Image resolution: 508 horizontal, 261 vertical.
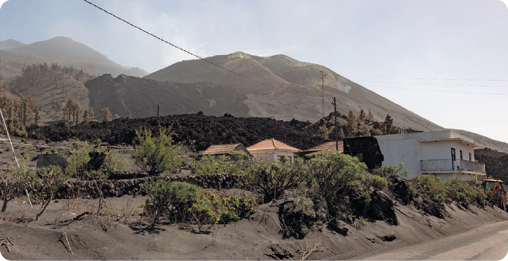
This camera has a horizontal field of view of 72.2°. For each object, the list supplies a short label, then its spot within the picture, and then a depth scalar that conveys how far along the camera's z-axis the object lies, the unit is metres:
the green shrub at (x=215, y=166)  15.55
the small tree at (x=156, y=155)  14.80
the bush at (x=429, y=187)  19.61
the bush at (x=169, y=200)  8.53
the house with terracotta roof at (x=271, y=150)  36.53
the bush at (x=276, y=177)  13.06
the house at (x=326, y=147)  38.42
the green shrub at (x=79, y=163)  13.62
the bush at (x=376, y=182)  15.65
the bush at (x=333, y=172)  13.16
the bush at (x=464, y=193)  22.58
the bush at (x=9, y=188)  7.76
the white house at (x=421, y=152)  32.53
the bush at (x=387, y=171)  19.98
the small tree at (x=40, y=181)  7.93
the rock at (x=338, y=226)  11.19
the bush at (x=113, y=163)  15.14
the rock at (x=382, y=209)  13.66
